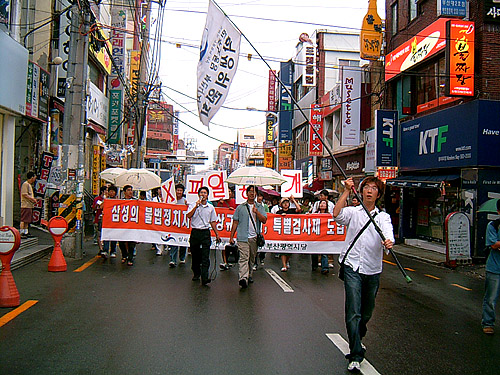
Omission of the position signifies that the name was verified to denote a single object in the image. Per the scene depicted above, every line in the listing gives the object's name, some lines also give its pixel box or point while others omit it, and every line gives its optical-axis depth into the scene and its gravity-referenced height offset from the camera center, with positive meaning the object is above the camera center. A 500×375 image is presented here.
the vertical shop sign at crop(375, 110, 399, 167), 19.91 +2.45
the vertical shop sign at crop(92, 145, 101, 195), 21.81 +1.01
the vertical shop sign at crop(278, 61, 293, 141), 41.81 +7.45
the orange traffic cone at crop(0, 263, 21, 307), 6.66 -1.47
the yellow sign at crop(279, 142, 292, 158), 44.78 +4.19
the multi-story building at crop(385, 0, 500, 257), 14.42 +2.98
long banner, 11.30 -0.88
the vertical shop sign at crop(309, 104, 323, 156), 31.28 +4.43
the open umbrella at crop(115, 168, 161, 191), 13.52 +0.32
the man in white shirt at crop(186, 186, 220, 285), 8.91 -0.72
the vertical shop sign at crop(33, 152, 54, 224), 14.82 +0.20
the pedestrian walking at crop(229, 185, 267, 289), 8.73 -0.74
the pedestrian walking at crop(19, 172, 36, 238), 12.37 -0.45
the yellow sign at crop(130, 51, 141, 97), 33.92 +9.48
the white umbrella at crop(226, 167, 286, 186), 10.82 +0.35
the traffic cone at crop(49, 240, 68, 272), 9.61 -1.49
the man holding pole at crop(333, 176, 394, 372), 4.65 -0.67
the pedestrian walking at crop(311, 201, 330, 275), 10.79 -1.55
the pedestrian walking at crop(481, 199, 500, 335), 6.18 -1.07
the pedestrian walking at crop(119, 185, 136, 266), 11.01 -1.43
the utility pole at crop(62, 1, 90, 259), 11.65 +1.75
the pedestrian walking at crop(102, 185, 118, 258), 11.79 -1.41
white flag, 9.75 +2.79
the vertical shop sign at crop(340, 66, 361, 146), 24.47 +4.58
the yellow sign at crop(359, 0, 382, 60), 20.89 +7.16
